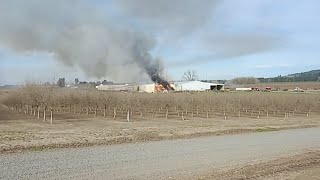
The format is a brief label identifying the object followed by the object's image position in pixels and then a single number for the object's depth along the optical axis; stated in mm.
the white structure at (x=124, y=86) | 121500
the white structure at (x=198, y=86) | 128375
